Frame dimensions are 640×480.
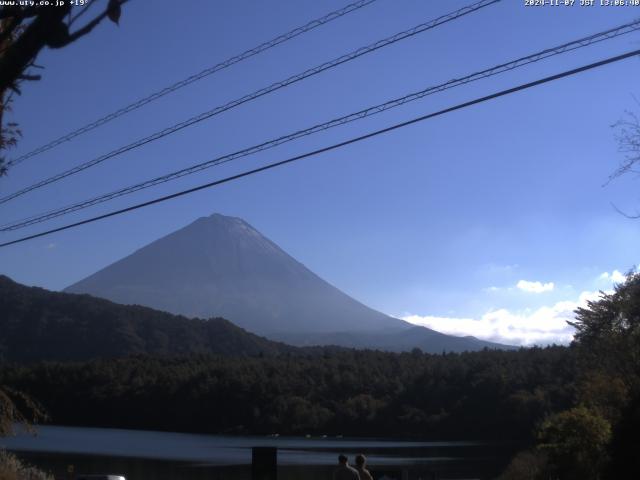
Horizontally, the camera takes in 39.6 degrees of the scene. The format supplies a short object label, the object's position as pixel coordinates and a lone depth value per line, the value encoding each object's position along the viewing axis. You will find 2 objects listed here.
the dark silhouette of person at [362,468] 12.88
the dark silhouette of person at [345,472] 12.25
